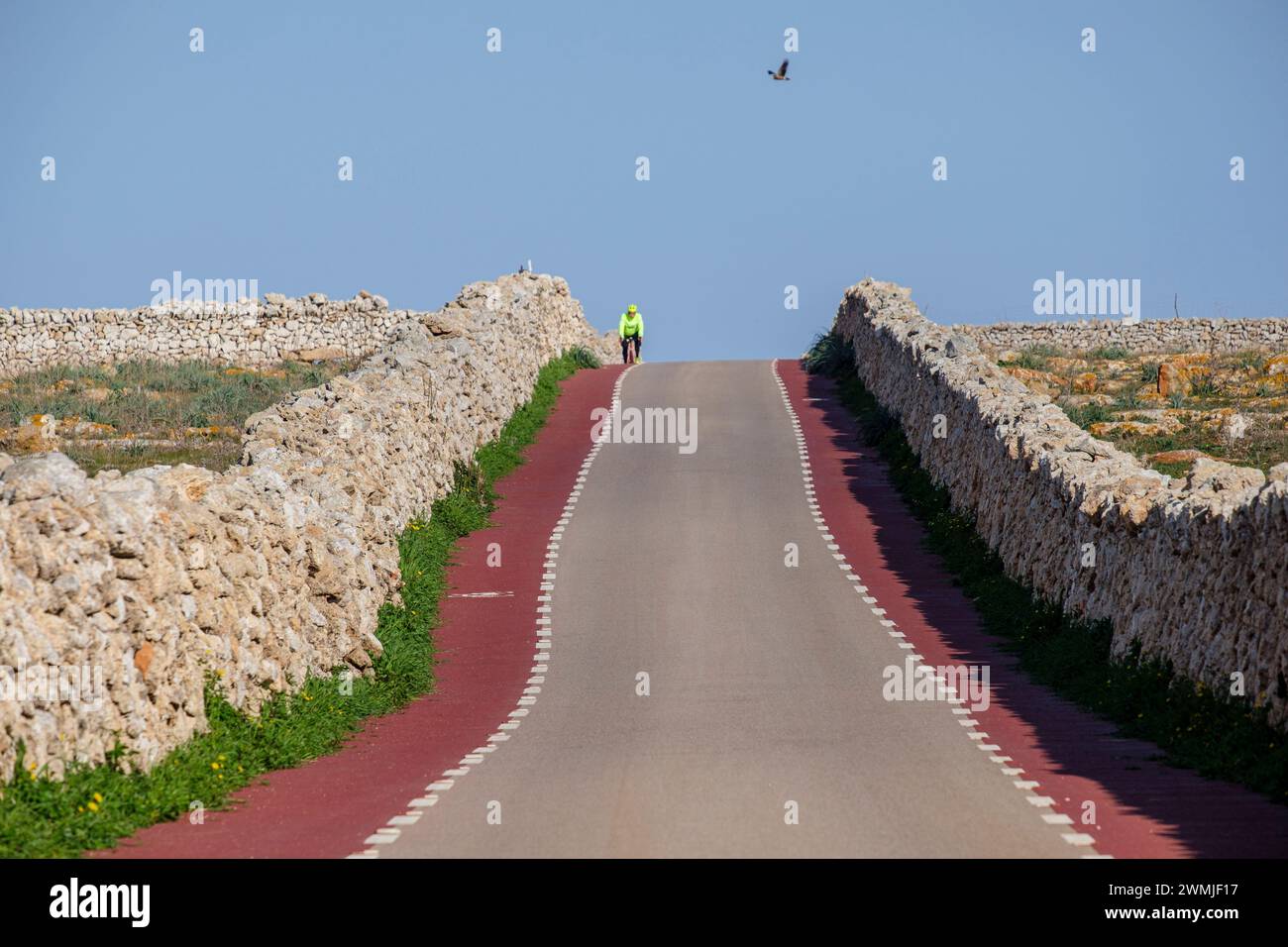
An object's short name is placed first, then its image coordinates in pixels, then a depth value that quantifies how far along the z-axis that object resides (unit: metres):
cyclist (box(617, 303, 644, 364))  53.66
